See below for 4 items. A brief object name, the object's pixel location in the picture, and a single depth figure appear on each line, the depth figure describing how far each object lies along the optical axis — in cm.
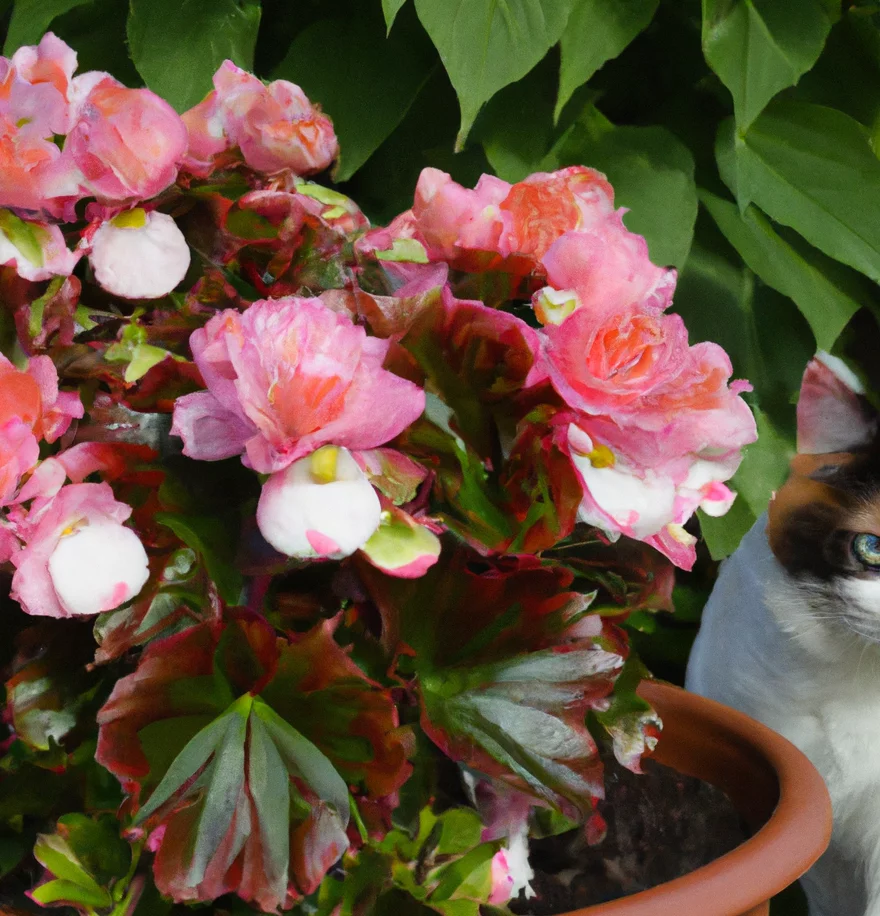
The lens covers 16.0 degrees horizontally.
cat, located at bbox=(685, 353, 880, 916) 138
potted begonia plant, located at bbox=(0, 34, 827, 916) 97
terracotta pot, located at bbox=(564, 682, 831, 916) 104
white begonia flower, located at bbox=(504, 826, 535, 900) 111
